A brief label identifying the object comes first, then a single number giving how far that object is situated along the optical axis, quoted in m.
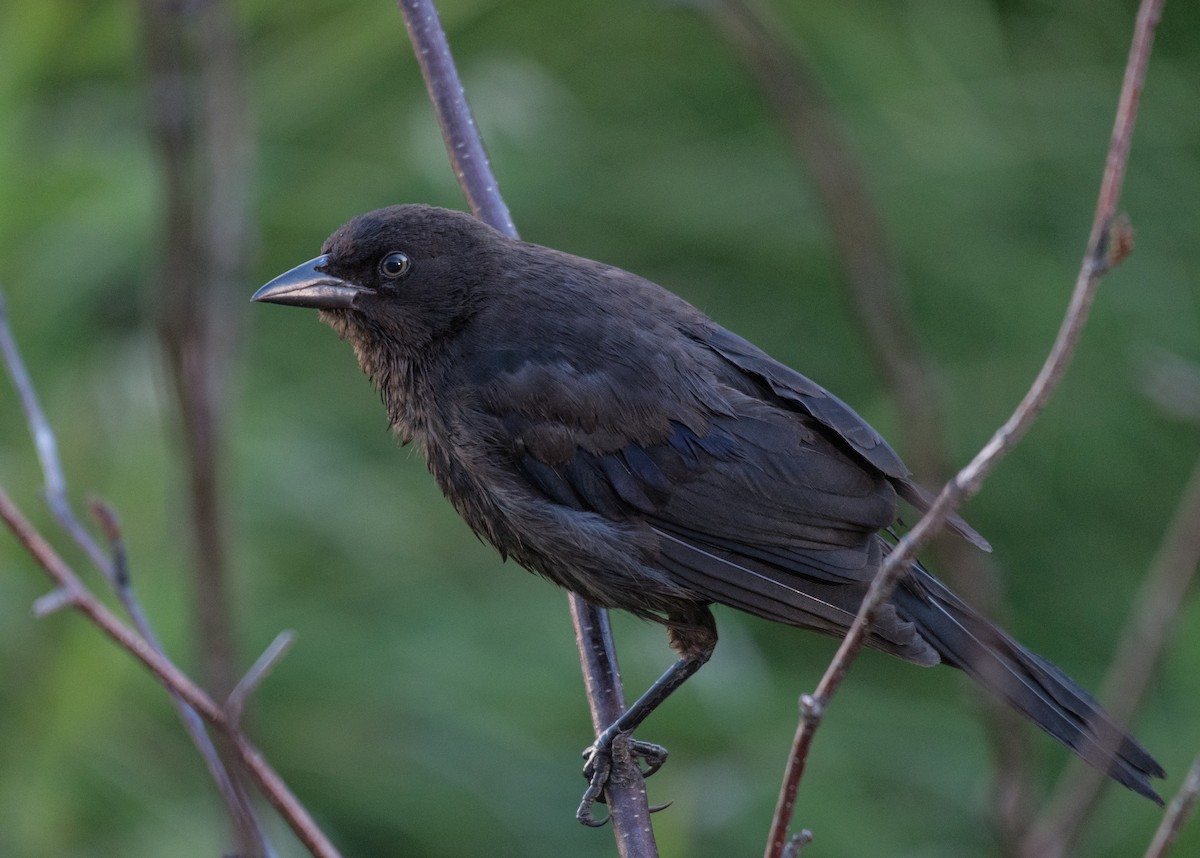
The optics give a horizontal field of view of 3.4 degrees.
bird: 5.19
